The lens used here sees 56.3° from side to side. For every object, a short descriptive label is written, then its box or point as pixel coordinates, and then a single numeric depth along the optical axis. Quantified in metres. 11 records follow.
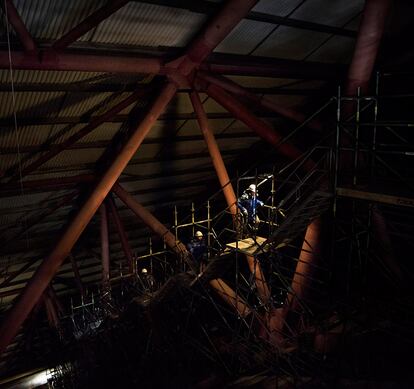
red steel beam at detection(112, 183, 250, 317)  11.33
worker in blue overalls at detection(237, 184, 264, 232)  11.05
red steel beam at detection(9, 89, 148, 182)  9.39
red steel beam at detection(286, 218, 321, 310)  9.46
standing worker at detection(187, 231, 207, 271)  11.78
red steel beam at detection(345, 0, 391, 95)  7.21
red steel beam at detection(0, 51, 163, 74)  6.25
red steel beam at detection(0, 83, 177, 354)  7.66
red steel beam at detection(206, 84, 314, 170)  9.63
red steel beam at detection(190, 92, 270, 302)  9.91
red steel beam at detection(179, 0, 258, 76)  7.05
